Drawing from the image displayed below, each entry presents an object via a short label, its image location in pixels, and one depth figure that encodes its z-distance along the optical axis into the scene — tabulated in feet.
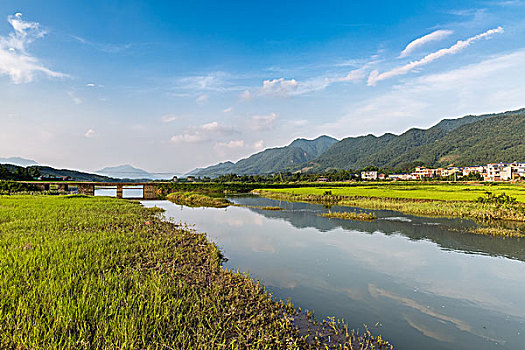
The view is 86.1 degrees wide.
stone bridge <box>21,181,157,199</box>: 187.21
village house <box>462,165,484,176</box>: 382.75
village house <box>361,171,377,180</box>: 459.32
